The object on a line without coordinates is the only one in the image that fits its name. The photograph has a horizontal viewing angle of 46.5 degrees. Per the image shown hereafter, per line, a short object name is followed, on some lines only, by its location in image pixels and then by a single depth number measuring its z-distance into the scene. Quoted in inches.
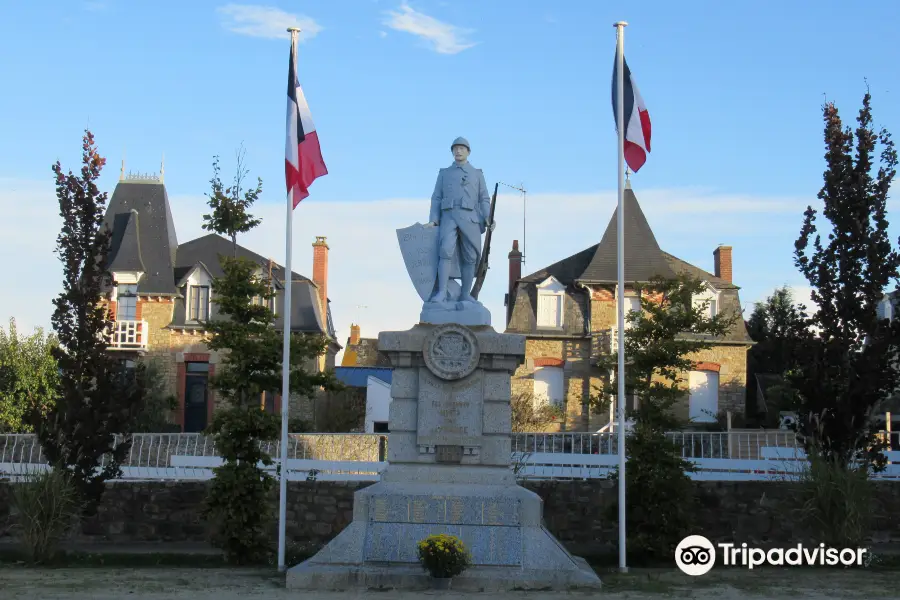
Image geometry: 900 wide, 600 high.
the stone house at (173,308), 1291.8
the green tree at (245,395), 563.8
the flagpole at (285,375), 498.0
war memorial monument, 439.8
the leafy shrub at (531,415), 1231.5
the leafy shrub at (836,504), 485.4
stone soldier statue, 501.7
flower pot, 426.6
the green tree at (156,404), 1165.7
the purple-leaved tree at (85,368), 571.5
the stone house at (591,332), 1268.5
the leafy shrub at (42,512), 519.2
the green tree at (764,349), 1374.3
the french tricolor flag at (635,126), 532.4
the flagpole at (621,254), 494.6
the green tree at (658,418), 561.0
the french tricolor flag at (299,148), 539.5
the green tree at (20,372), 1192.2
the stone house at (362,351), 1835.6
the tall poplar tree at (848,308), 572.1
